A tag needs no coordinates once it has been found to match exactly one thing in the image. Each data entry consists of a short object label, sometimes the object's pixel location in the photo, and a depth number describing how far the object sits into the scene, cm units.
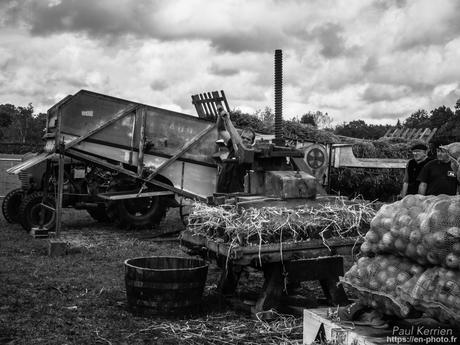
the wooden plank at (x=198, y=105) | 1334
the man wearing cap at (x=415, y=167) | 793
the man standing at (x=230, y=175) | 819
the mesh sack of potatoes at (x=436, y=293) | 313
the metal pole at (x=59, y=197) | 962
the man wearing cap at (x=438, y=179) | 712
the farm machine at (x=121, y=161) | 1195
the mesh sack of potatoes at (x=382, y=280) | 350
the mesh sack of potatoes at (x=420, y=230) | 319
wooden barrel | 536
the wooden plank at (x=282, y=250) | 513
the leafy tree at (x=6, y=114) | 5900
